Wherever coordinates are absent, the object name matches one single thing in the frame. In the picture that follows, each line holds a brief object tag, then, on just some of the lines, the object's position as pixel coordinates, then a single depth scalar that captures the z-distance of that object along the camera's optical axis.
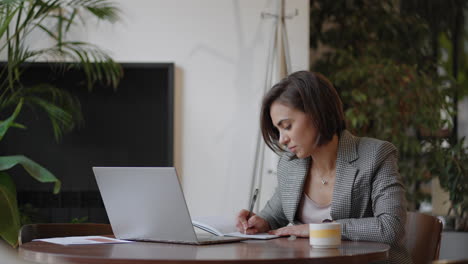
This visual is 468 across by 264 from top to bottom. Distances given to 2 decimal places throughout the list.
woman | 2.05
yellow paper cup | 1.76
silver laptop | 1.83
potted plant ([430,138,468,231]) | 4.31
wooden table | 1.54
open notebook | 2.11
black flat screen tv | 4.61
